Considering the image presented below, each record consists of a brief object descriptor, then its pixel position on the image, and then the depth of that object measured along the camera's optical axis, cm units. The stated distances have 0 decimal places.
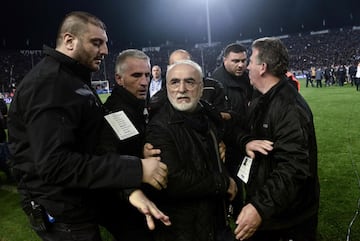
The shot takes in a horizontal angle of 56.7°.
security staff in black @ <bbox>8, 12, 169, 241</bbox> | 153
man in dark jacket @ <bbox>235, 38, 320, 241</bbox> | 194
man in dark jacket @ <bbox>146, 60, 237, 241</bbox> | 190
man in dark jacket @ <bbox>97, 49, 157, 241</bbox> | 202
